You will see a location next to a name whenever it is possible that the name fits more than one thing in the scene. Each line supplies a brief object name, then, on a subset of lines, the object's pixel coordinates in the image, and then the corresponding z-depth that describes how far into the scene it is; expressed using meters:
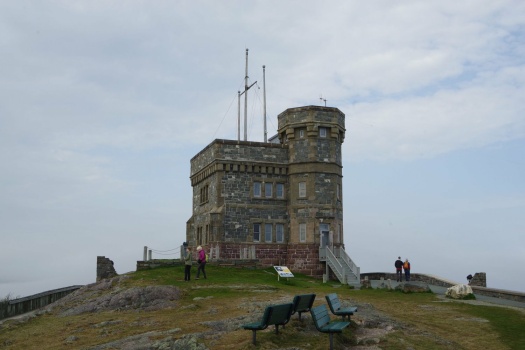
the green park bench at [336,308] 16.64
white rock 28.16
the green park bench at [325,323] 13.73
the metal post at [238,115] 44.47
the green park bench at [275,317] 13.98
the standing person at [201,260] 30.80
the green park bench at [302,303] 15.92
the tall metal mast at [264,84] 47.27
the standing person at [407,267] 38.47
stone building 40.47
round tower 40.69
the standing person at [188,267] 29.77
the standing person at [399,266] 39.30
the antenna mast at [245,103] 46.24
